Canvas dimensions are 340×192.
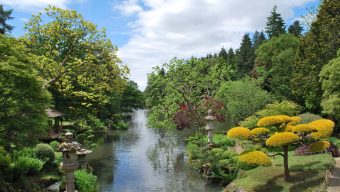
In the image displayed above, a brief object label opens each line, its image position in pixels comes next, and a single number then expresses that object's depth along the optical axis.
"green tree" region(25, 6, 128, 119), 27.48
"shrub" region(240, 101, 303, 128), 29.24
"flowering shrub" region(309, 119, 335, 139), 17.03
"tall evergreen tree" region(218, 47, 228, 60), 112.90
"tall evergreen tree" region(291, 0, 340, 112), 32.28
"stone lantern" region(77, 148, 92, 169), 22.52
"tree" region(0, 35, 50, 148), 16.48
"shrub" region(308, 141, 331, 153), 16.91
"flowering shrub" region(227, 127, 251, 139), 17.80
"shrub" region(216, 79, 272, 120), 37.53
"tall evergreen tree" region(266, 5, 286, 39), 79.06
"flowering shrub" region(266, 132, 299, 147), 16.27
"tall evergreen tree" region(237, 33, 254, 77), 85.75
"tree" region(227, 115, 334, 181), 16.39
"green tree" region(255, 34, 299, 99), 46.66
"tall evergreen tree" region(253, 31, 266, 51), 93.38
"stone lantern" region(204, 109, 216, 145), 28.80
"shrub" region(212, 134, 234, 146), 29.73
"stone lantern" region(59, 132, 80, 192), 15.80
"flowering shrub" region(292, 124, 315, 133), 16.89
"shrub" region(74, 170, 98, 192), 19.86
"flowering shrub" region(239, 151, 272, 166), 16.41
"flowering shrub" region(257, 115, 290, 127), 17.39
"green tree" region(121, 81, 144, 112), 78.25
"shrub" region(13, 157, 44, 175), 19.02
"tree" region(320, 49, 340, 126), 27.55
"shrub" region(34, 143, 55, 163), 21.77
